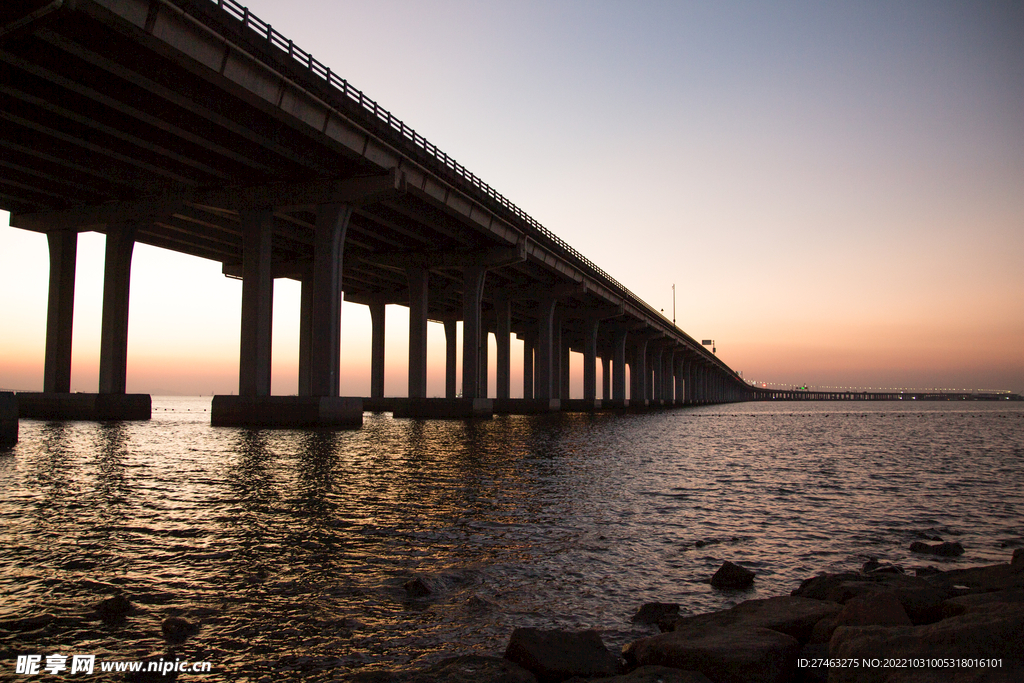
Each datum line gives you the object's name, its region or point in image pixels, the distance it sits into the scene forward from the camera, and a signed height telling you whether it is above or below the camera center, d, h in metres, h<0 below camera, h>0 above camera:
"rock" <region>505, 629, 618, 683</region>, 5.32 -2.12
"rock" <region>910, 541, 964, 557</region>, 10.46 -2.48
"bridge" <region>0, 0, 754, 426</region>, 25.45 +12.07
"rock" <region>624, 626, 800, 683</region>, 5.23 -2.09
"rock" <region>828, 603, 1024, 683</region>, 4.95 -1.90
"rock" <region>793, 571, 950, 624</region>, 6.81 -2.18
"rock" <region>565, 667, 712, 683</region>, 4.99 -2.11
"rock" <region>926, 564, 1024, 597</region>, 7.67 -2.26
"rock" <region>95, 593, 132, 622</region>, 6.46 -2.05
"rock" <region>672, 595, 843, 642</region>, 6.18 -2.12
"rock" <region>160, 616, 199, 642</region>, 5.99 -2.09
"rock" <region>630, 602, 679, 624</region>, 6.90 -2.26
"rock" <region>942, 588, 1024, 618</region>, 6.34 -2.01
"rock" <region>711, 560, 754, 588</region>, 8.29 -2.28
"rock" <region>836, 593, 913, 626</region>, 5.96 -1.97
